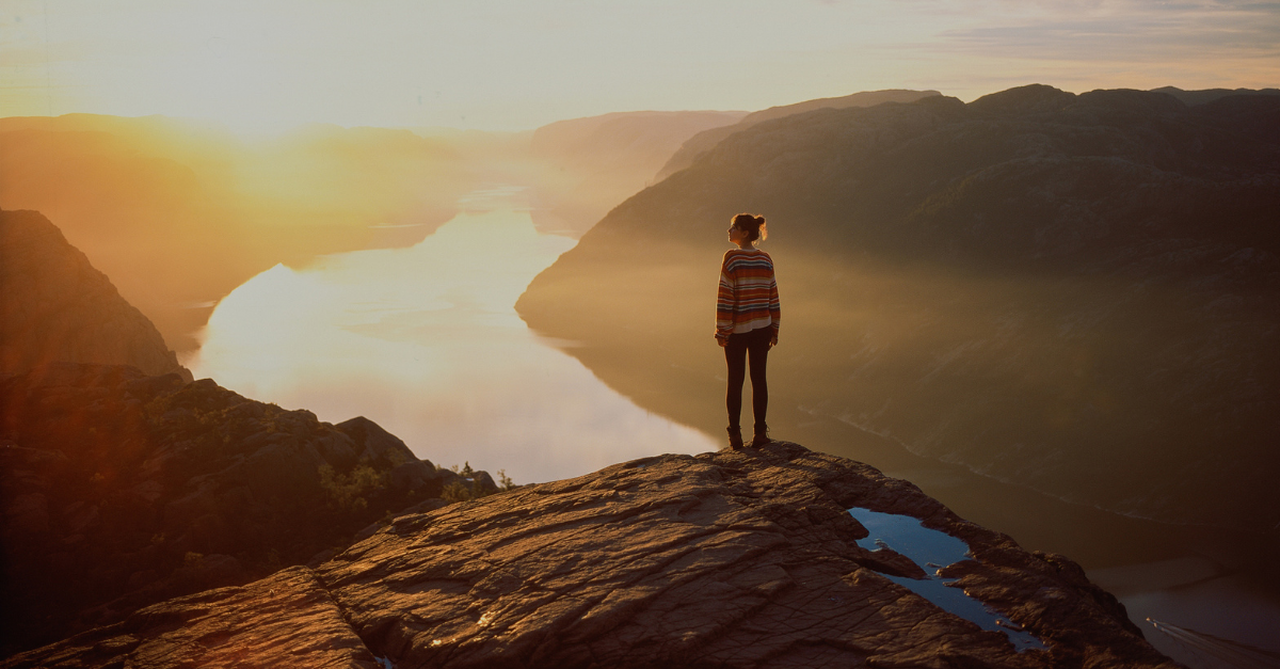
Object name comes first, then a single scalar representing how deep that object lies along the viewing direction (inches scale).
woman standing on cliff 446.9
